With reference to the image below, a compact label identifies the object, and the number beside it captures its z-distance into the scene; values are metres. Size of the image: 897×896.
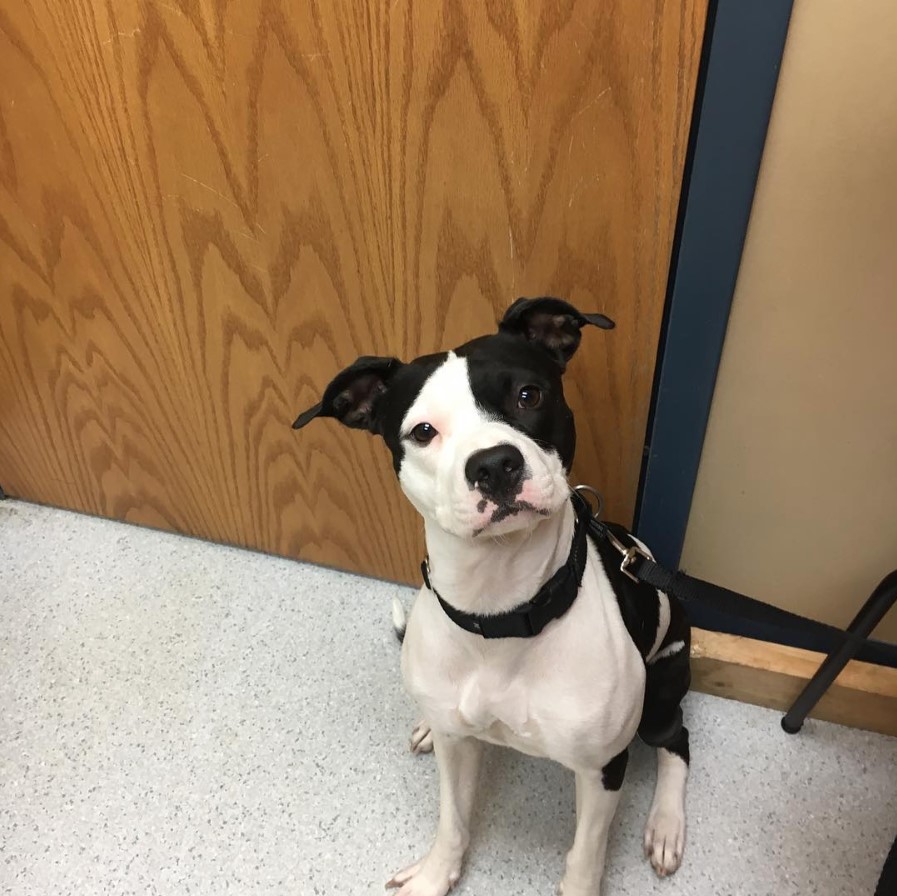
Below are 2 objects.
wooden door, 1.18
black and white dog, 0.97
